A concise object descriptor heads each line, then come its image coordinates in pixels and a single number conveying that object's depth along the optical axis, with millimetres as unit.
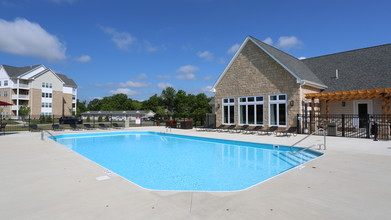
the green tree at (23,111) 42969
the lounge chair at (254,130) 19188
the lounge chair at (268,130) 18056
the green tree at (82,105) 111969
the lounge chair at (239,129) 19703
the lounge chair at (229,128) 21098
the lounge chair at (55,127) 21469
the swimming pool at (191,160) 6996
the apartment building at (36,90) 48031
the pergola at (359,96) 14547
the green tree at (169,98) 99938
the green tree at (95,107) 119106
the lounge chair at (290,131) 16547
